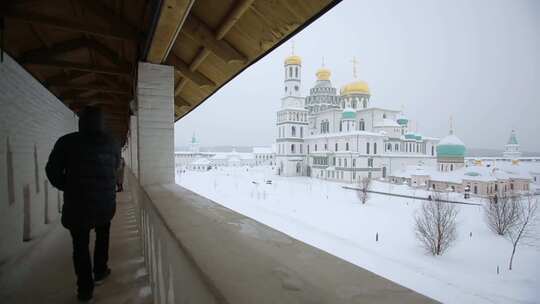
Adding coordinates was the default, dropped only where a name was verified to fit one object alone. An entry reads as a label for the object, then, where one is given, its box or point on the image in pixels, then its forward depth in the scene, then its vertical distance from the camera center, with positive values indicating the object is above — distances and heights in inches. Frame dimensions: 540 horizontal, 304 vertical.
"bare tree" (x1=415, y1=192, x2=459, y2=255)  503.8 -176.1
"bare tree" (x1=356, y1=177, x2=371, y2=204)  977.7 -178.1
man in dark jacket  89.3 -10.8
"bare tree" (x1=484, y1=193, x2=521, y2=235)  497.3 -139.4
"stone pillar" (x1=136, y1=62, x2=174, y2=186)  156.3 +16.4
